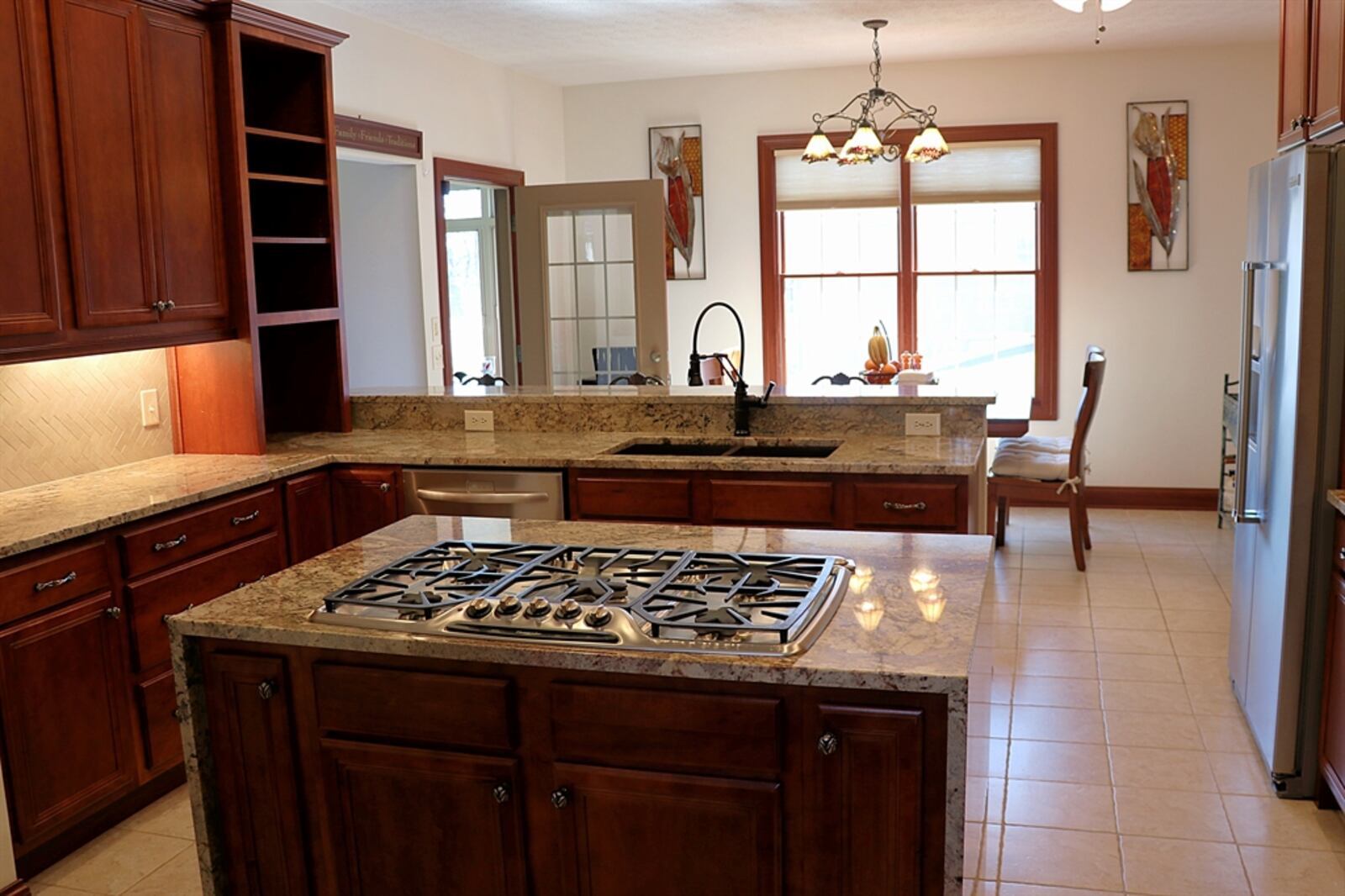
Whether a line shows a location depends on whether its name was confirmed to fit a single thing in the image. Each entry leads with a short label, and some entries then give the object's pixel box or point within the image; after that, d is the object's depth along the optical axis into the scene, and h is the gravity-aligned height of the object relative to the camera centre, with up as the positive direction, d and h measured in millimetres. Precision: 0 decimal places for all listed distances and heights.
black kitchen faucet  4238 -325
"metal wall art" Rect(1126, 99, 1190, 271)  6879 +684
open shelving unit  4469 +336
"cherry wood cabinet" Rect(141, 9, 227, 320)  3746 +518
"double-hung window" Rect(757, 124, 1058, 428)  7160 +313
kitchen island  1855 -738
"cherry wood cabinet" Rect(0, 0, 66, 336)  3178 +412
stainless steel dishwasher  3975 -584
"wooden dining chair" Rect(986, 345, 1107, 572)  5684 -833
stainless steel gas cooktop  1924 -498
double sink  4141 -483
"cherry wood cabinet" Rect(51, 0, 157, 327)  3398 +504
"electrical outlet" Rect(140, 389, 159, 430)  4180 -280
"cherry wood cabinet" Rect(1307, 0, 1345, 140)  3070 +611
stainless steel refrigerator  3021 -365
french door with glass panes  6777 +206
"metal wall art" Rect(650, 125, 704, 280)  7582 +821
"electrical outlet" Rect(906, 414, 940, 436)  4209 -411
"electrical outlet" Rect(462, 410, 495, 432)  4695 -399
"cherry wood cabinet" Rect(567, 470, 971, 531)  3674 -597
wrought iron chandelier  5652 +794
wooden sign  5320 +870
